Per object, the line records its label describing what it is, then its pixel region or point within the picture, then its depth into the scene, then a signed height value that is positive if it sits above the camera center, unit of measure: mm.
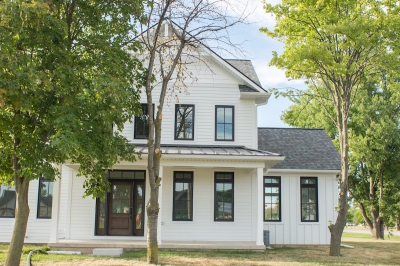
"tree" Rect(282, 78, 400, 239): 26234 +2798
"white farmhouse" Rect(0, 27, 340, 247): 16141 +198
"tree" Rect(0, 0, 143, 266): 8766 +2239
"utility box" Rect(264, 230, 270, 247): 16906 -1705
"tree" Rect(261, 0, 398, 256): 14273 +5211
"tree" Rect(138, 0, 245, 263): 11359 +2919
